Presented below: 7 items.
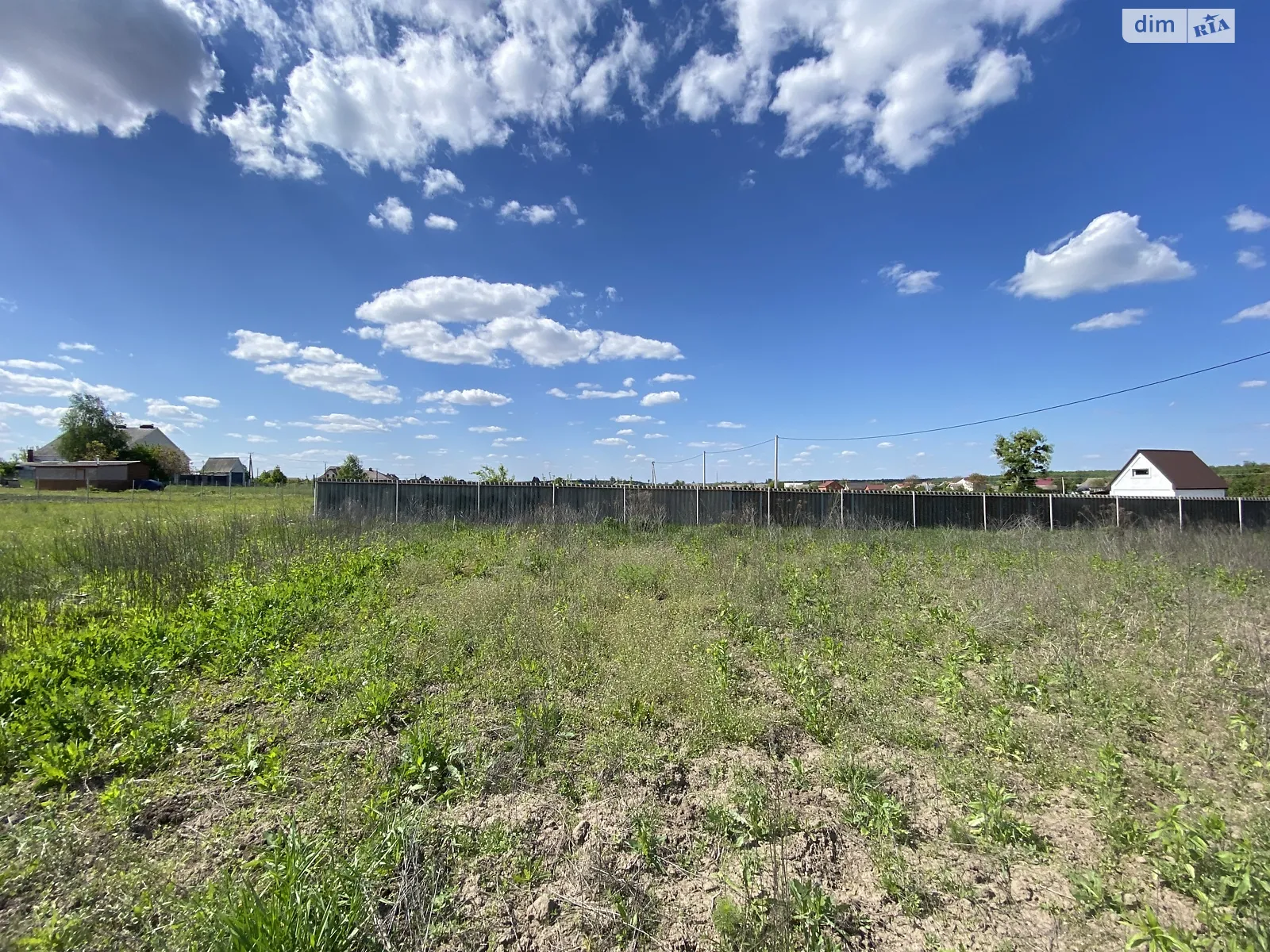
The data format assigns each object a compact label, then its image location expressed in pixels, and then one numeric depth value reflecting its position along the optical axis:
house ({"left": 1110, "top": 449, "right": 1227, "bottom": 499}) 30.83
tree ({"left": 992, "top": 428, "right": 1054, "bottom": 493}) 28.56
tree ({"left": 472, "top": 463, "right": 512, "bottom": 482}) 15.01
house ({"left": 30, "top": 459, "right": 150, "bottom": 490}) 37.77
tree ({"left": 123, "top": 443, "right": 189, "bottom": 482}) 50.78
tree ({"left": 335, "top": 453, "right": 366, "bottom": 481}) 33.15
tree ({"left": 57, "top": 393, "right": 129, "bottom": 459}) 48.12
